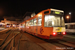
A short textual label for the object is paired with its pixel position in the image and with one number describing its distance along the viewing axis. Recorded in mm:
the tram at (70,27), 18478
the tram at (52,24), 7438
